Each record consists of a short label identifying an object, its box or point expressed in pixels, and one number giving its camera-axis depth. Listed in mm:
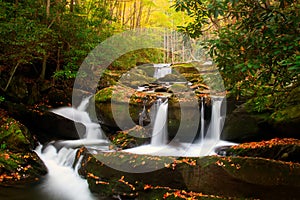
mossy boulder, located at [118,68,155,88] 13048
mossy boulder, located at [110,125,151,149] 8145
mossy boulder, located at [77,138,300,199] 4676
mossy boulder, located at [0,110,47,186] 6031
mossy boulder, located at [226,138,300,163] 5895
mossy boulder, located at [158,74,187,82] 14803
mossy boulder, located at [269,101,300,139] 6633
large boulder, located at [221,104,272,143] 7371
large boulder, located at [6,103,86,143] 8953
